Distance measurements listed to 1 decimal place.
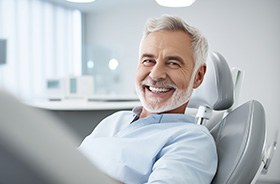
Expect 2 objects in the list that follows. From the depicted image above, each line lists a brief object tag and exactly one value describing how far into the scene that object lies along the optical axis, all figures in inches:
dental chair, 37.4
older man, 39.7
